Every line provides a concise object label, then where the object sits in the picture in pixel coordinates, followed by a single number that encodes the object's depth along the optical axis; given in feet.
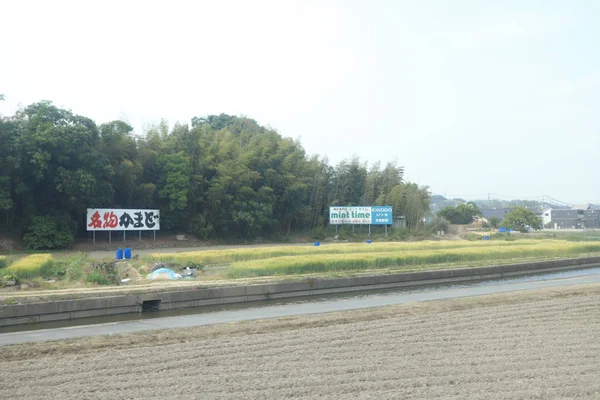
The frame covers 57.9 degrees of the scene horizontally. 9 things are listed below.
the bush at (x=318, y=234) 128.41
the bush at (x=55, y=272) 52.37
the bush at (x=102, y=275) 50.44
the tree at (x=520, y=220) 191.31
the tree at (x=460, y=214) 250.47
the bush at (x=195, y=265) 58.65
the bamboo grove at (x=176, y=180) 86.94
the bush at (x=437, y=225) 145.89
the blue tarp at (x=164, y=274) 53.42
